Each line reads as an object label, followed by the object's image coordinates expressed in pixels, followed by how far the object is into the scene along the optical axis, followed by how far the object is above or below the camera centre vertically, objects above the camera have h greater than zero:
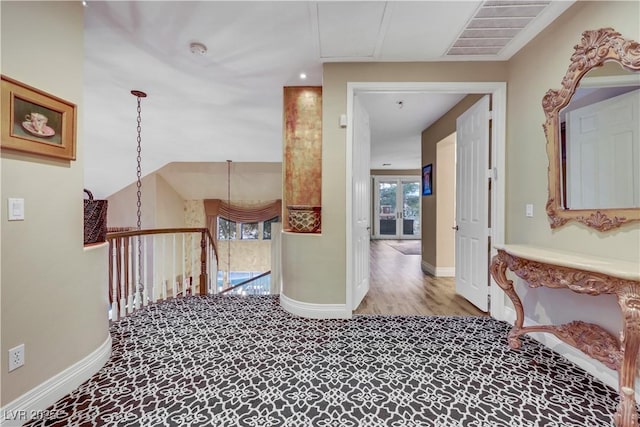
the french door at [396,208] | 10.48 +0.16
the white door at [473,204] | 2.99 +0.09
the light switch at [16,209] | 1.48 +0.02
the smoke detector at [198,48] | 2.49 +1.49
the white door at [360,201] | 3.05 +0.13
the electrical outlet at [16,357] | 1.46 -0.76
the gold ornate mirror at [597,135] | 1.68 +0.51
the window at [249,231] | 9.38 -0.62
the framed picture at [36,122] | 1.46 +0.52
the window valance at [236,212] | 8.52 +0.02
